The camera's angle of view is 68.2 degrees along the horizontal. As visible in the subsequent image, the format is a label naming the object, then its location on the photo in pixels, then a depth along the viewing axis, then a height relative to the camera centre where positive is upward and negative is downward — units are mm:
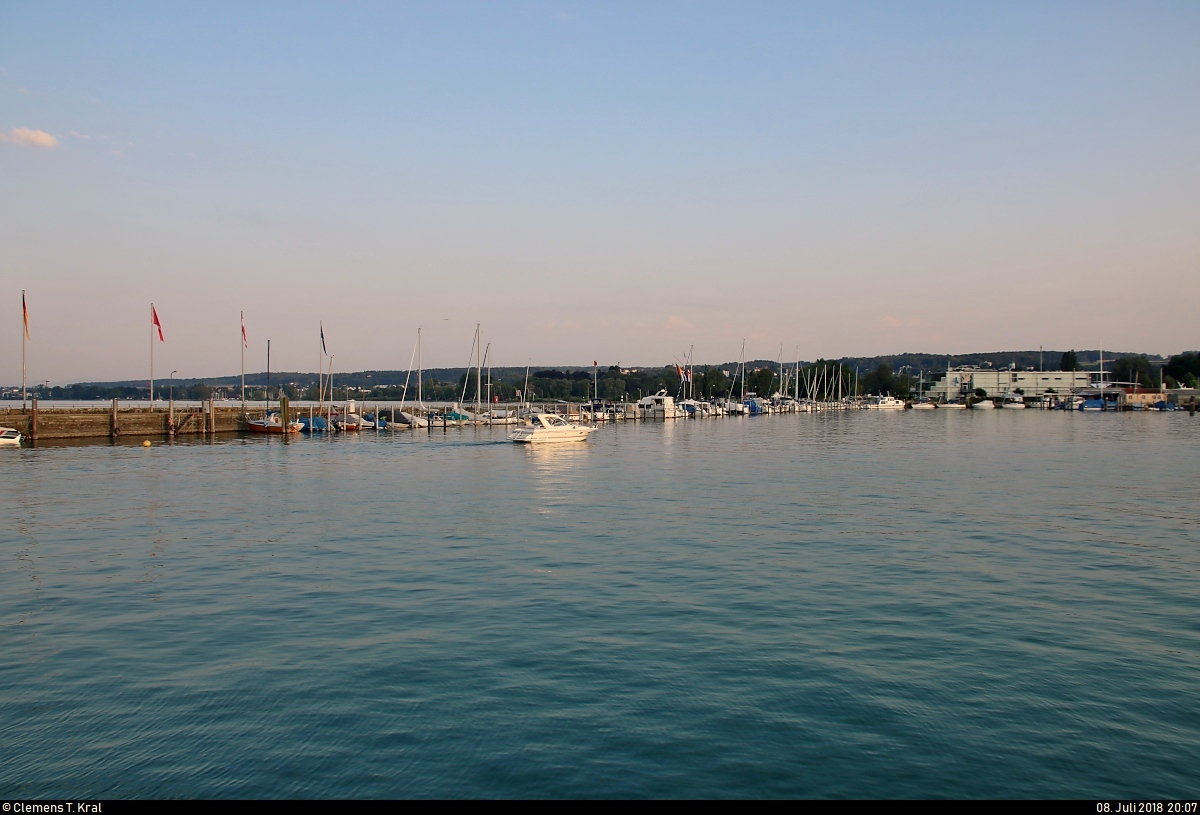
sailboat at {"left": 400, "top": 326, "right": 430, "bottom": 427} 101312 -3658
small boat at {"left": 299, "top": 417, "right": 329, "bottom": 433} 90612 -3768
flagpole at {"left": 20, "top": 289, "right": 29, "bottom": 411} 65750 +5361
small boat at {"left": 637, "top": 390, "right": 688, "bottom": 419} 134875 -3376
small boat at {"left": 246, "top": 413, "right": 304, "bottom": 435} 84562 -3480
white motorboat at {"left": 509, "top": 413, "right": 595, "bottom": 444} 73188 -3815
